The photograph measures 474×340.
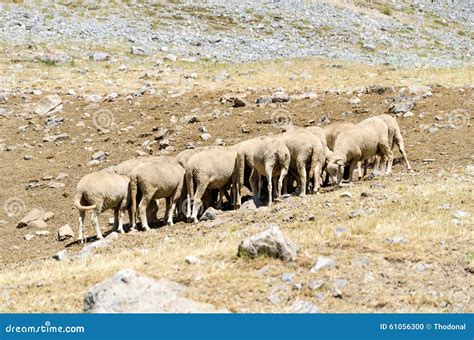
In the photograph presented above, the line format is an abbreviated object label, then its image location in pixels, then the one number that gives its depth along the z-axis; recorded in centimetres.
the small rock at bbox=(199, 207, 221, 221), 1645
